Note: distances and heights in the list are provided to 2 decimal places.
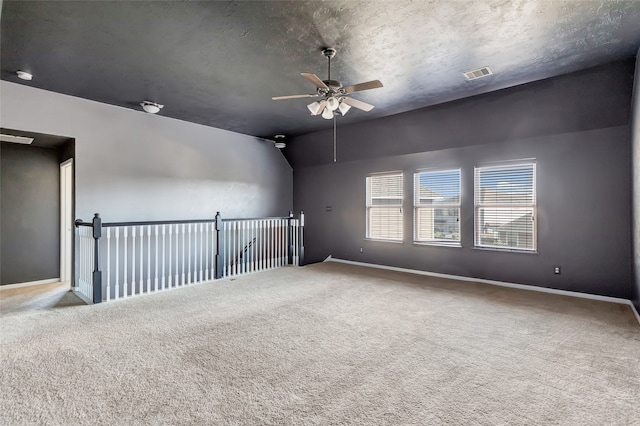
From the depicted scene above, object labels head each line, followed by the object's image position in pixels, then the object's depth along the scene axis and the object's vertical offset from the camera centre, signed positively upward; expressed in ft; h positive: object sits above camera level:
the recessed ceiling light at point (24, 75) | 13.25 +5.89
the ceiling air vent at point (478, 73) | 13.29 +5.95
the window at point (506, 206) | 17.01 +0.32
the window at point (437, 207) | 19.84 +0.37
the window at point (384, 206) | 22.44 +0.46
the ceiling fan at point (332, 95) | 11.19 +4.44
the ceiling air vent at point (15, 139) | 16.43 +4.04
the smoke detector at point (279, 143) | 25.75 +5.75
